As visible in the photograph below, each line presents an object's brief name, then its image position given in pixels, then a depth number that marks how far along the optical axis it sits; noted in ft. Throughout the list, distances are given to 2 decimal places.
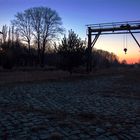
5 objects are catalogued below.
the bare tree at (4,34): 134.29
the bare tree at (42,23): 119.49
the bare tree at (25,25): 122.00
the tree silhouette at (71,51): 57.83
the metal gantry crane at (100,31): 58.21
